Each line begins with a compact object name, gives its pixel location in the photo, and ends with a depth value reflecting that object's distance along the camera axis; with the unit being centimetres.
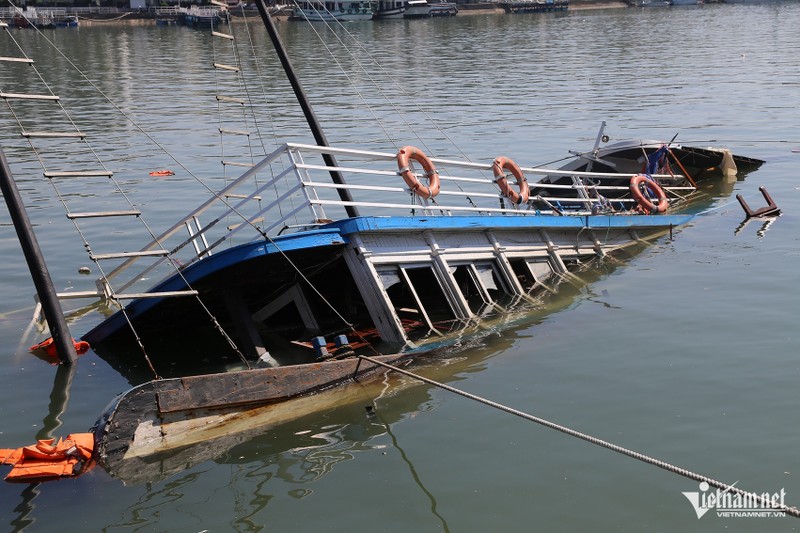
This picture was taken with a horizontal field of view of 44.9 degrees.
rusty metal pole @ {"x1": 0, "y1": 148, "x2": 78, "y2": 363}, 1302
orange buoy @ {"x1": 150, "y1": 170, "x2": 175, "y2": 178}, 2820
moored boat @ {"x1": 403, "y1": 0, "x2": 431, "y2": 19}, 11619
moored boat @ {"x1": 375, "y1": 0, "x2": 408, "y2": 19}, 11662
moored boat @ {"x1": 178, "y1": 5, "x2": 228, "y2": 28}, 10212
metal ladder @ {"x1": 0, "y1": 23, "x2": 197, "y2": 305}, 1241
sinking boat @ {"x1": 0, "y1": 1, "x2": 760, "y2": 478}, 1149
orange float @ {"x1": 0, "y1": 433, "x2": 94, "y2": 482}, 1003
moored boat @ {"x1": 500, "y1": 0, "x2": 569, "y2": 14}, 12331
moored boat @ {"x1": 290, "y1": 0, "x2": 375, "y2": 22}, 11322
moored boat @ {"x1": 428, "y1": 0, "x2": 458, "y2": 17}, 11725
